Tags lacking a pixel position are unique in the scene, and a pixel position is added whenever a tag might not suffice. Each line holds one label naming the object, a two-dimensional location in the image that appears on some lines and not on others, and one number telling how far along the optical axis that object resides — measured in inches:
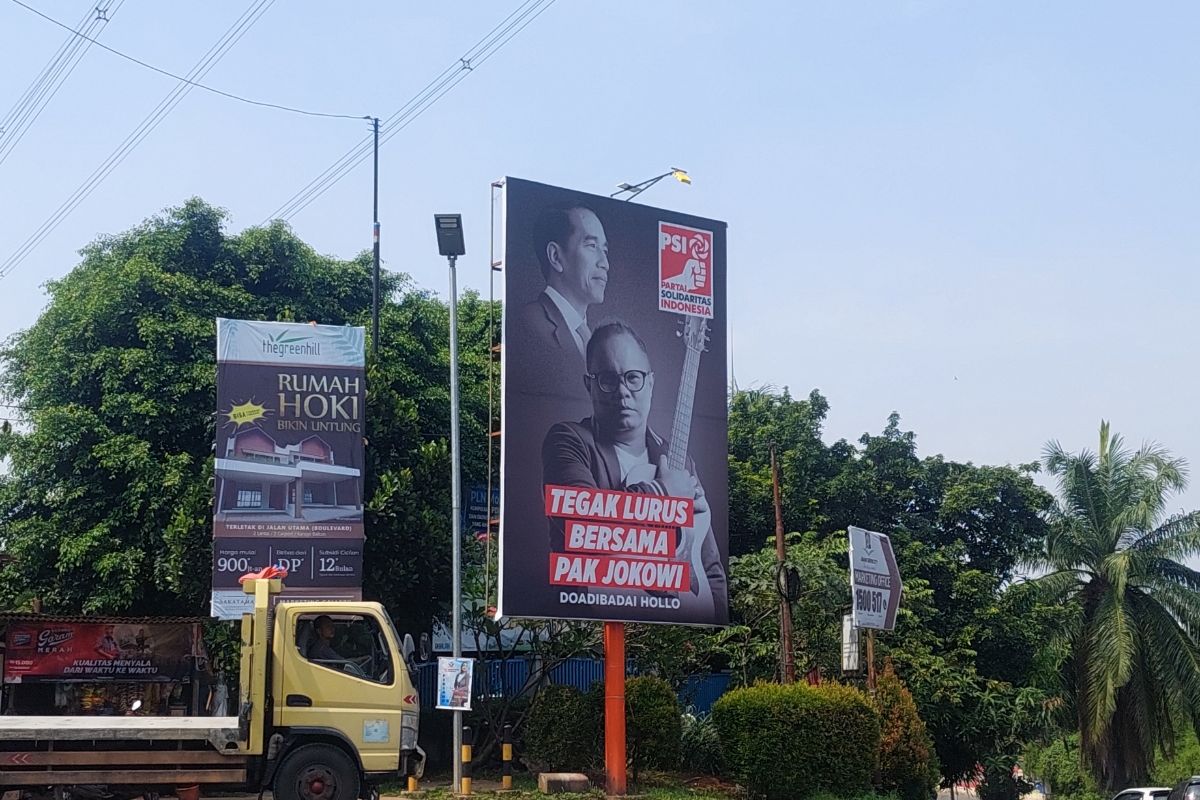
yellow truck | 550.0
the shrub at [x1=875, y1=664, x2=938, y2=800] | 960.3
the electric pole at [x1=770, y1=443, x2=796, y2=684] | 938.1
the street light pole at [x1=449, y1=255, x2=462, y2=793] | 823.1
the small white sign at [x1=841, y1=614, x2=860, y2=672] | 956.6
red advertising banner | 842.8
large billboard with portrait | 776.3
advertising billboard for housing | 863.7
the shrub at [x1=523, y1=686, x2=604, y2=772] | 839.1
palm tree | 1453.0
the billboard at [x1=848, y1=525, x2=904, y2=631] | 983.6
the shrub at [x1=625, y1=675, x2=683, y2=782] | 839.7
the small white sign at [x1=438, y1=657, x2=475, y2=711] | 780.6
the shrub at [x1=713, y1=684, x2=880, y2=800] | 829.8
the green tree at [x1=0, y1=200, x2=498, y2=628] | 968.3
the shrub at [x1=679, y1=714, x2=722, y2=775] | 925.8
